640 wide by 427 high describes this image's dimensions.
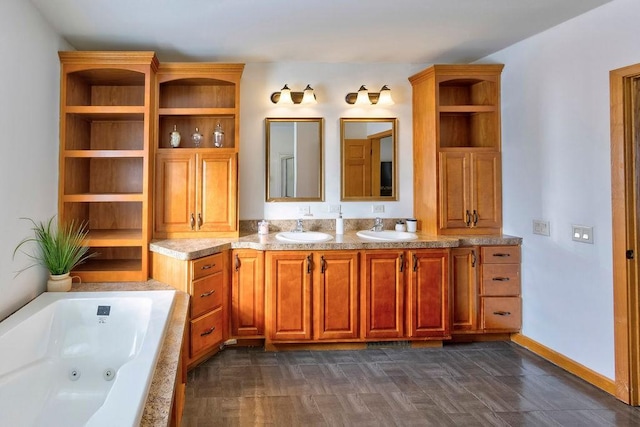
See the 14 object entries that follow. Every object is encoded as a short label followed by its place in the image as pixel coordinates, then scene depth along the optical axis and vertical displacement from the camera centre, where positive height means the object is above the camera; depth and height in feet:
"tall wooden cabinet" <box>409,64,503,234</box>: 10.55 +1.54
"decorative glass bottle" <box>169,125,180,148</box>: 10.26 +2.35
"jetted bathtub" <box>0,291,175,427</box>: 5.43 -2.27
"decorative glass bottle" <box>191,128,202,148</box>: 10.47 +2.42
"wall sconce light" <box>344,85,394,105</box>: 11.28 +3.90
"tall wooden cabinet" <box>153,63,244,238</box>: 9.90 +1.16
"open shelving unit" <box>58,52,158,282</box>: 9.11 +1.79
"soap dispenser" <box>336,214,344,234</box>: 11.06 -0.19
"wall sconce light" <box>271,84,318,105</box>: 11.01 +3.85
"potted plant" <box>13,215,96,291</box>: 8.07 -0.73
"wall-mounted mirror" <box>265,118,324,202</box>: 11.31 +1.93
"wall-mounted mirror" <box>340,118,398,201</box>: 11.60 +1.95
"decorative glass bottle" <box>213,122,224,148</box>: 10.55 +2.46
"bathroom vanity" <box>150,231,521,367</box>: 9.41 -1.89
